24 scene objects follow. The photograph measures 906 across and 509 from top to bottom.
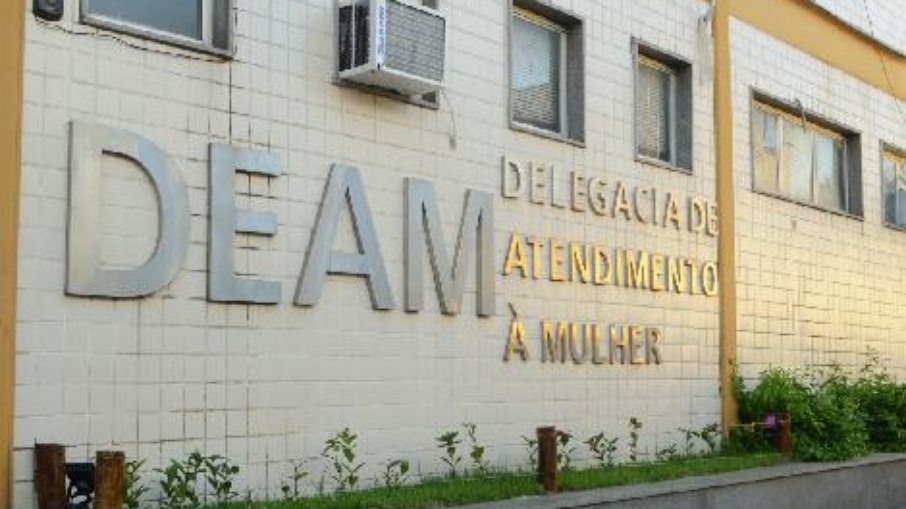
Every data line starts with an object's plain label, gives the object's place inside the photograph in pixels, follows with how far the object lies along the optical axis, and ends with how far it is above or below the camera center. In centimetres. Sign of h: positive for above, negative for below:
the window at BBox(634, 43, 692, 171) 1170 +242
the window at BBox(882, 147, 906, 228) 1623 +226
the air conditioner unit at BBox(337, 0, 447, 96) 802 +209
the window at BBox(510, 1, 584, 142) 1024 +246
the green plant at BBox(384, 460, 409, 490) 830 -89
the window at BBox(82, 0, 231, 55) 698 +201
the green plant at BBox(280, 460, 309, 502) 766 -87
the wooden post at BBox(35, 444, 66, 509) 617 -67
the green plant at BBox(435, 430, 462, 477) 866 -74
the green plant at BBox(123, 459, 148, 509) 663 -79
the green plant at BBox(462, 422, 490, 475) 895 -79
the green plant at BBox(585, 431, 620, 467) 1019 -87
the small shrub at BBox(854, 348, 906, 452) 1336 -71
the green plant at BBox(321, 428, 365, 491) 798 -75
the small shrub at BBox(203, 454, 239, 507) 710 -79
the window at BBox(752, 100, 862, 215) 1359 +231
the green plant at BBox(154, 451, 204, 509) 683 -78
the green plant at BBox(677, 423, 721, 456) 1159 -88
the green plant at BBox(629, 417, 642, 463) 1078 -81
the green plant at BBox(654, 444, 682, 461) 1110 -99
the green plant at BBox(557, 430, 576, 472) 967 -88
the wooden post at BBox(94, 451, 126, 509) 580 -66
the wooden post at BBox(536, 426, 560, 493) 854 -80
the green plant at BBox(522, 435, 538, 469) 963 -82
